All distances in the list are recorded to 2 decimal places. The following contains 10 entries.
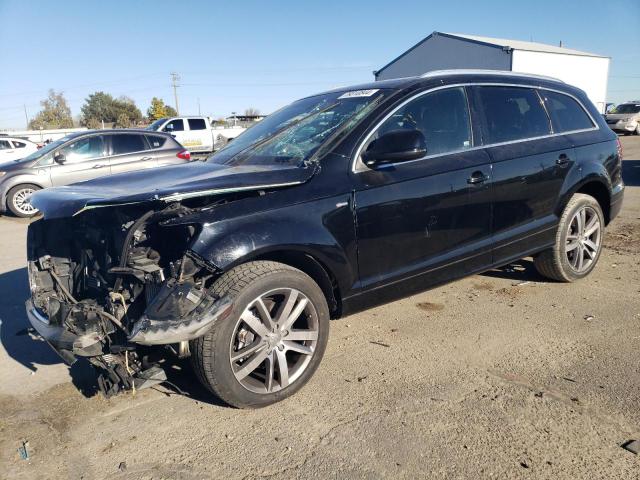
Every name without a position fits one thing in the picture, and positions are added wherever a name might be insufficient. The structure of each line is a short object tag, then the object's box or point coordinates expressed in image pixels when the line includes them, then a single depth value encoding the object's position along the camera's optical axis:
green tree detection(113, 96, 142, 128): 67.12
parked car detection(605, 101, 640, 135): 28.48
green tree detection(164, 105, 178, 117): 61.77
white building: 35.78
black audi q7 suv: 2.72
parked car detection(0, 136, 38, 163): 17.19
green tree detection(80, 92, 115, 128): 69.56
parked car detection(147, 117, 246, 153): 21.48
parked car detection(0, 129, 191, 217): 10.52
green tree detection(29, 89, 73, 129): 75.25
